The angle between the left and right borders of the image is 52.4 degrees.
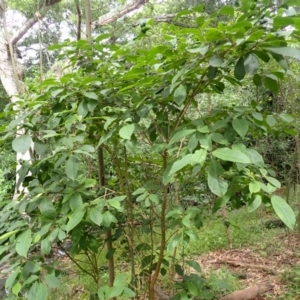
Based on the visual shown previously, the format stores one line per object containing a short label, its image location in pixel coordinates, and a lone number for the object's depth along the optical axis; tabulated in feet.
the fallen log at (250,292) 7.54
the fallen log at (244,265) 9.18
